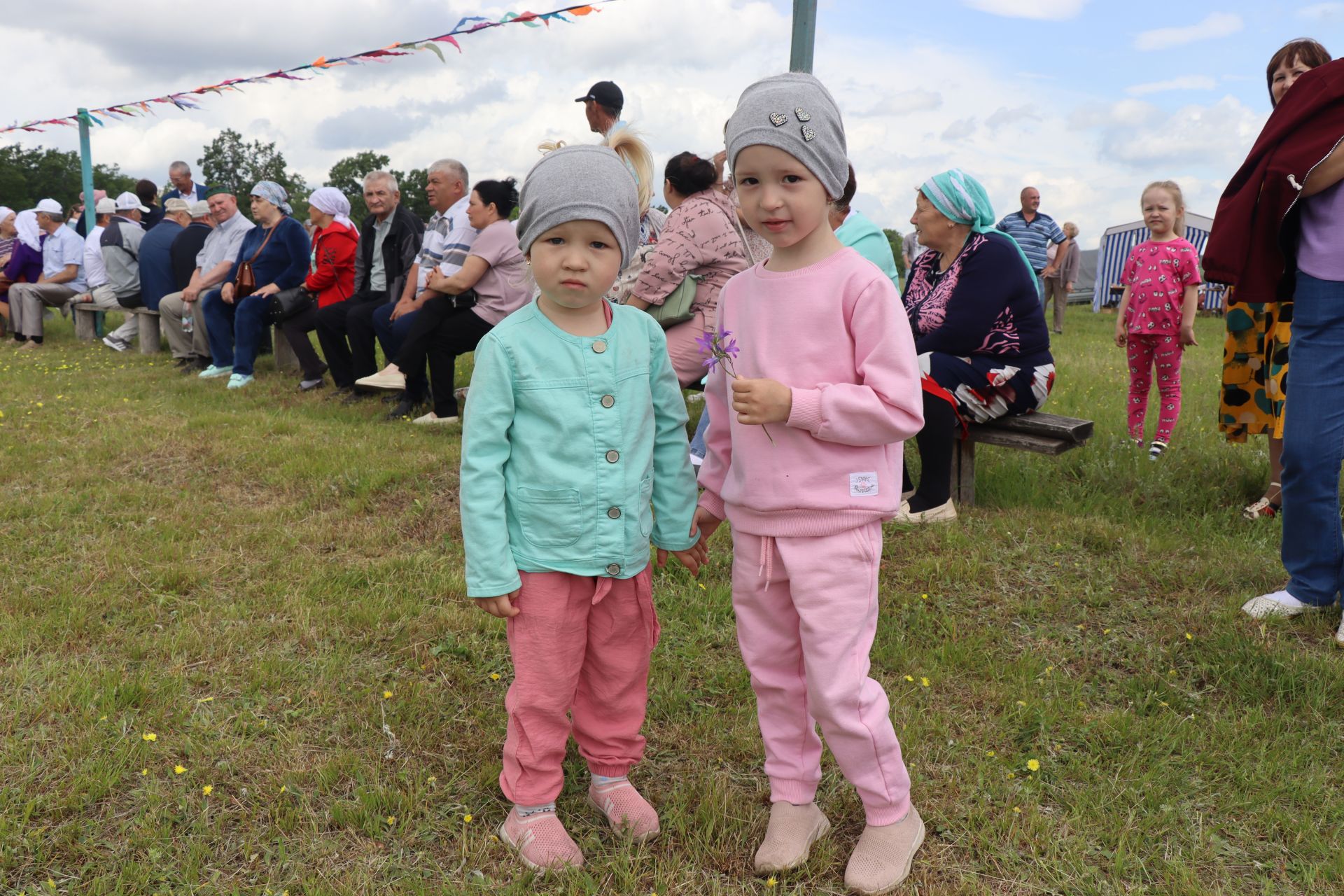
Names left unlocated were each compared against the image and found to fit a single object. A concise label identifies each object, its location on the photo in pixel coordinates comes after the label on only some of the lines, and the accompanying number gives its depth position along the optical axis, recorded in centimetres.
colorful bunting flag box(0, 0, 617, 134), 713
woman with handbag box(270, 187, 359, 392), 877
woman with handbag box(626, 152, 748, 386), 561
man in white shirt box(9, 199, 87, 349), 1324
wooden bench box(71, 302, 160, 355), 1191
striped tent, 2044
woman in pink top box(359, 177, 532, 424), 697
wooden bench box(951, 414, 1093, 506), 491
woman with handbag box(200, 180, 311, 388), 934
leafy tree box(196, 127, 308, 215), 7912
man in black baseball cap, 650
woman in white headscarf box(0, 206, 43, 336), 1388
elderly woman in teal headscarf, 490
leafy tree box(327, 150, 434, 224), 6500
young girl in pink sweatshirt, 210
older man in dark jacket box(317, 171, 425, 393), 825
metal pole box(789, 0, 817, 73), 410
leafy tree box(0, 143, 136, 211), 6162
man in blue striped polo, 1305
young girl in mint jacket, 228
